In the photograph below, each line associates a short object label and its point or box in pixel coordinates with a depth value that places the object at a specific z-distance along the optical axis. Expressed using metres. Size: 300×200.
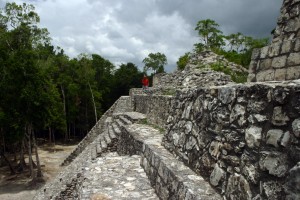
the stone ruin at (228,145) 1.94
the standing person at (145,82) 17.30
